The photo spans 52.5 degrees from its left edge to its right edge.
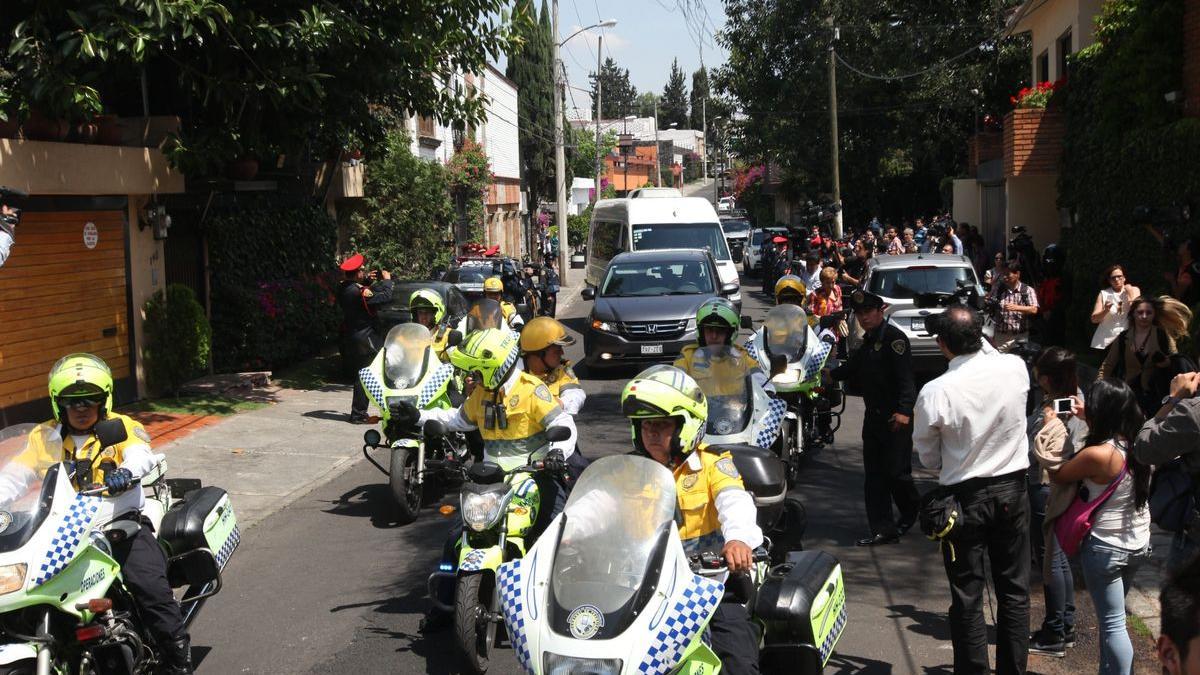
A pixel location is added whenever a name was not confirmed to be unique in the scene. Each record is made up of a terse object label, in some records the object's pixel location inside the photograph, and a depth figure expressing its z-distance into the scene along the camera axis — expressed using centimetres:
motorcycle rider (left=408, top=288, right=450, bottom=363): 1139
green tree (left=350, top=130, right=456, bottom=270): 2534
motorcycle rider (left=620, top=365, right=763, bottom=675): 447
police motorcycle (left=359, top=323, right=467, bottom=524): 946
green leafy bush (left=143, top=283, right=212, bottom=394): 1559
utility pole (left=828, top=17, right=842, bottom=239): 3526
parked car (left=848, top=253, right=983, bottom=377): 1590
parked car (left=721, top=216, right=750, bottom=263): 4528
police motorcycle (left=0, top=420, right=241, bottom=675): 495
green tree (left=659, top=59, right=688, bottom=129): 16288
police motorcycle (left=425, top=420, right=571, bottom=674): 586
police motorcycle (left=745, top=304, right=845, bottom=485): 992
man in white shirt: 545
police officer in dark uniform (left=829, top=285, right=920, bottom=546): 833
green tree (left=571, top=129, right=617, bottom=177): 7869
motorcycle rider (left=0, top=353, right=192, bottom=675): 546
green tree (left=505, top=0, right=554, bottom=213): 5991
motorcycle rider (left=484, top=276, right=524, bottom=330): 1397
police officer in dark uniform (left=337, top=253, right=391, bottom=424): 1519
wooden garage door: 1337
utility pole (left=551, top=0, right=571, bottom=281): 3756
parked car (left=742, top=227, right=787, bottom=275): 4122
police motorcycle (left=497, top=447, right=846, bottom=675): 377
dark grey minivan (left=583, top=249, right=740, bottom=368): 1694
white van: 2300
